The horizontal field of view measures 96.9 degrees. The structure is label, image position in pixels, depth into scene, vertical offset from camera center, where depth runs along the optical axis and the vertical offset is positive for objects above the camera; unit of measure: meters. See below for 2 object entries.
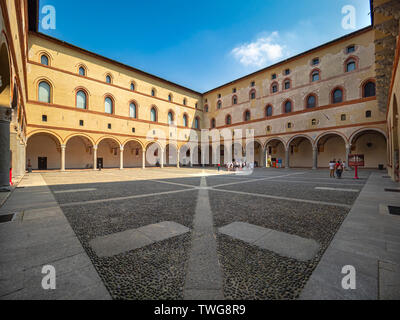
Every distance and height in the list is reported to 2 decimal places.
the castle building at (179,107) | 18.27 +6.71
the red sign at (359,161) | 19.29 -0.30
